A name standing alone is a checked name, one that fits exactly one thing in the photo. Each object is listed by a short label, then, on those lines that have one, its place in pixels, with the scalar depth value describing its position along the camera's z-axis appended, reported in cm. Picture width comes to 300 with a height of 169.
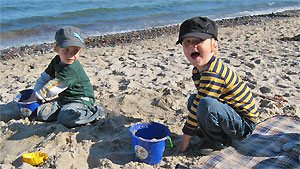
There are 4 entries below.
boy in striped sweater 255
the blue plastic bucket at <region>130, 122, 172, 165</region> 246
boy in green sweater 311
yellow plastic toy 256
